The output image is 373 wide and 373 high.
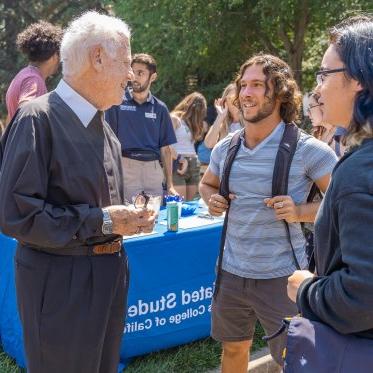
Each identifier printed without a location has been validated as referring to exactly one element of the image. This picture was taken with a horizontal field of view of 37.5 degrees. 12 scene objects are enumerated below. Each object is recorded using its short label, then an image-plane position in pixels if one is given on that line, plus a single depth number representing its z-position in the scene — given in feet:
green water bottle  11.14
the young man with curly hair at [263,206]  8.81
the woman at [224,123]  19.98
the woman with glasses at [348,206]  4.52
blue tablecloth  10.86
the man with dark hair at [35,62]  13.70
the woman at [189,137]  22.30
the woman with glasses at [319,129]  12.10
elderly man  6.40
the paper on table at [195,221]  11.99
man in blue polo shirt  16.16
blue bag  4.79
